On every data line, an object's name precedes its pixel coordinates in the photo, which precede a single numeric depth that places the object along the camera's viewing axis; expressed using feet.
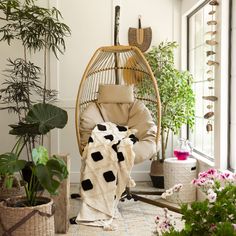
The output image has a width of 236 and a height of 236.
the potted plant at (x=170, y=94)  13.35
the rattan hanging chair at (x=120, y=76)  11.72
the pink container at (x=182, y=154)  12.58
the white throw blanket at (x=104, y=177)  10.30
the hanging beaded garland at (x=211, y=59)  11.02
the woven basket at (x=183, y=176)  11.98
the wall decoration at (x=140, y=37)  14.89
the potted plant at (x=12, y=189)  9.84
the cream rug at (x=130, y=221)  9.44
